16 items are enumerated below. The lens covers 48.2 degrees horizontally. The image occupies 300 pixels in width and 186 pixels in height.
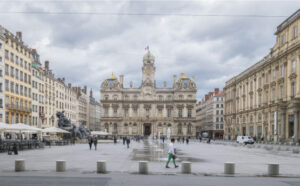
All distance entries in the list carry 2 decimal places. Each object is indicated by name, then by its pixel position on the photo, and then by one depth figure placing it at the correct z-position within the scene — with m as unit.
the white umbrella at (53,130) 44.66
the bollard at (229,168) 16.31
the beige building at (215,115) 121.31
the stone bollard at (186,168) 16.64
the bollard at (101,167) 16.52
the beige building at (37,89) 70.62
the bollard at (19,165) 16.72
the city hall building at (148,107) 112.50
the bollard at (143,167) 16.41
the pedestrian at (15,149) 28.09
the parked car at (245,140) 58.60
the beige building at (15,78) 54.88
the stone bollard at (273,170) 16.20
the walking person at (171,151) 18.91
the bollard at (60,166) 16.81
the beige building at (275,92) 51.91
